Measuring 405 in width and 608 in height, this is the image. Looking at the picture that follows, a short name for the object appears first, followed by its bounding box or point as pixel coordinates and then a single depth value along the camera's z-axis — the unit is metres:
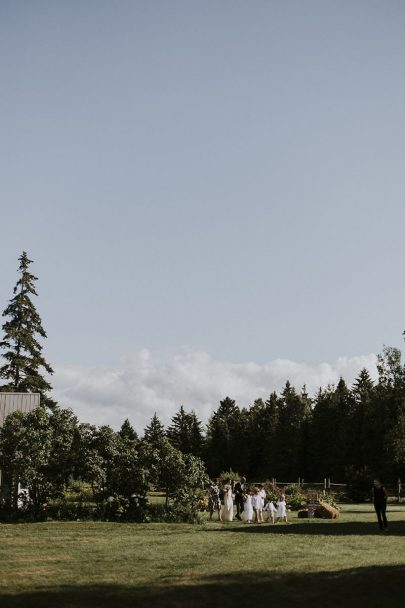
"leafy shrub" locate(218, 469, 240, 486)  49.86
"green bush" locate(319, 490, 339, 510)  36.25
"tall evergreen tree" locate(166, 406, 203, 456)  109.12
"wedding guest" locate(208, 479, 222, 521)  32.41
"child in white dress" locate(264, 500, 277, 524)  28.91
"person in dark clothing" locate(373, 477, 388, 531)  23.30
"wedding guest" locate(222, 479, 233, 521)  30.03
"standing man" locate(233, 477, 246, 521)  32.42
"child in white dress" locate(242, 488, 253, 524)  30.17
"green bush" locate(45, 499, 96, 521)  28.42
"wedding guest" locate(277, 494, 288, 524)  28.77
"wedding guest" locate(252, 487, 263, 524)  29.73
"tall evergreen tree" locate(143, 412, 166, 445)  117.04
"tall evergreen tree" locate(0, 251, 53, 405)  54.53
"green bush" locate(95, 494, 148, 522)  27.80
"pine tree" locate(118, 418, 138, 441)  116.57
